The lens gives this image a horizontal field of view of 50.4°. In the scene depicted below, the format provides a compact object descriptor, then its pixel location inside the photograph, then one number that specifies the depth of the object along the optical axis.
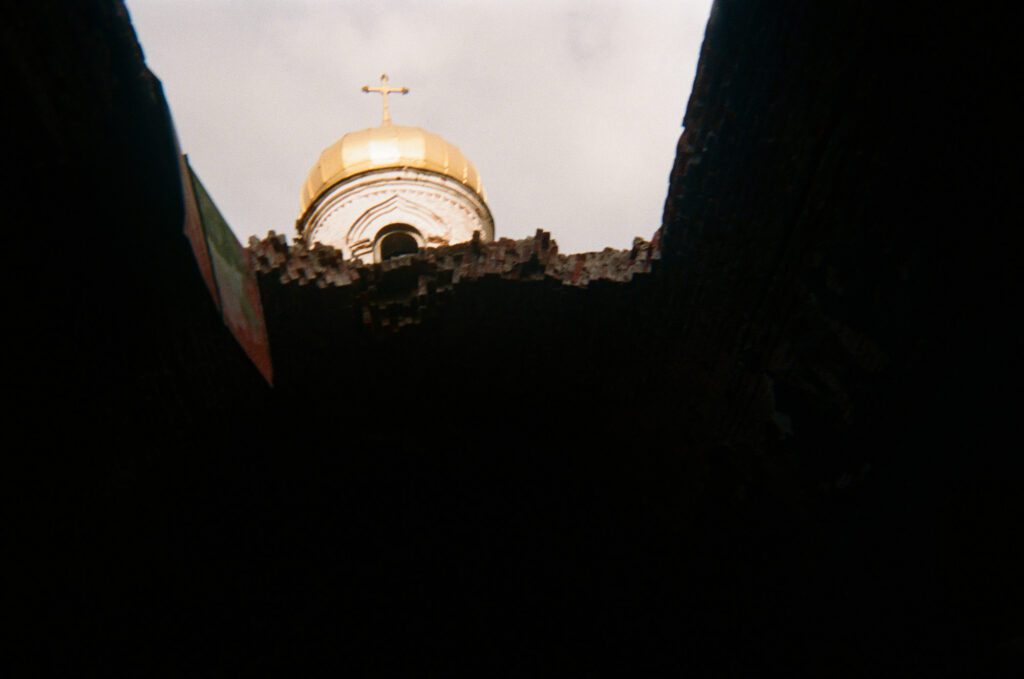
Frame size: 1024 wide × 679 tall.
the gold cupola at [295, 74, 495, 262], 15.48
